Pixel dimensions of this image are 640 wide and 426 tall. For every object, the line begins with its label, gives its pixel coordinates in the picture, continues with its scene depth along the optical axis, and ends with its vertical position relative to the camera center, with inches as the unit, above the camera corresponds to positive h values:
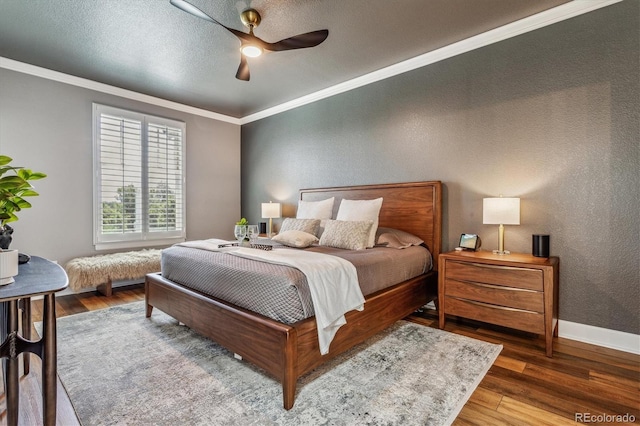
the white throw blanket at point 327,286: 73.0 -19.7
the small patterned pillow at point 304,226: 139.5 -7.4
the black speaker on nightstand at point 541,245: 98.9 -11.4
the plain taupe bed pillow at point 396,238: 123.9 -12.0
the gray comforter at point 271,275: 70.9 -19.2
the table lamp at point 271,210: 192.7 -0.1
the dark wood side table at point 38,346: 50.3 -23.6
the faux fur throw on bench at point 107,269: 140.2 -28.8
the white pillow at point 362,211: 133.6 -0.4
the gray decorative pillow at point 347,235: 116.3 -9.8
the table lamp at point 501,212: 102.3 -0.6
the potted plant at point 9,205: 50.2 +0.8
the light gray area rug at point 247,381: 63.3 -42.8
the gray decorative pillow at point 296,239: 120.5 -11.8
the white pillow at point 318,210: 157.2 +0.0
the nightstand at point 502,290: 89.8 -25.7
